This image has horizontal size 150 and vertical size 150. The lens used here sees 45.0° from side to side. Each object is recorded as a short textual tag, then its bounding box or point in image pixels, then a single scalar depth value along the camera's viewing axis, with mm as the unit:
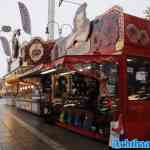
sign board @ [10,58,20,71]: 15674
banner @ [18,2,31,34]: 14478
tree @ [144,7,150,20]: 13108
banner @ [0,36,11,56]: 20898
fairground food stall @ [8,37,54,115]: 10486
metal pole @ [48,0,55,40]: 14601
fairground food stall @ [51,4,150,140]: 5599
